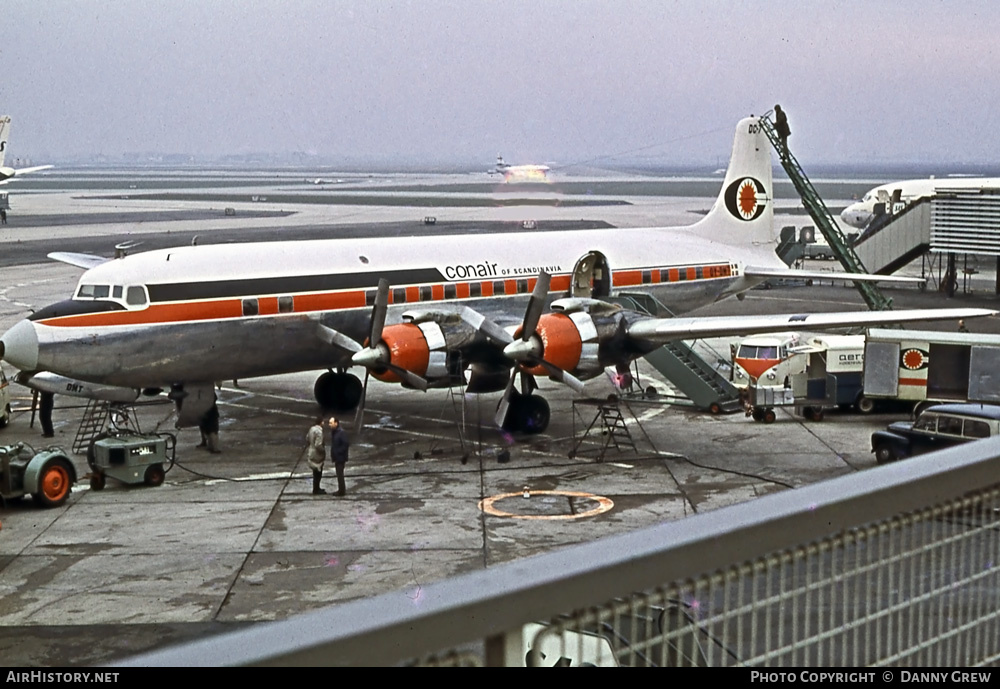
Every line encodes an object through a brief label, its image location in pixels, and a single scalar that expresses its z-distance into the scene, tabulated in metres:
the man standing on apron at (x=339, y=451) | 21.12
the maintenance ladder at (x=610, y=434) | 24.19
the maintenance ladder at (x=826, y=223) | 41.53
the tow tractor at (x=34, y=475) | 20.25
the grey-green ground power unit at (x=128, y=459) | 21.72
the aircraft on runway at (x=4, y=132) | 83.75
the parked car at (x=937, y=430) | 21.77
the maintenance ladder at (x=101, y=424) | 24.52
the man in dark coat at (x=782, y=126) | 41.78
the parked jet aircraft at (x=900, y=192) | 67.31
